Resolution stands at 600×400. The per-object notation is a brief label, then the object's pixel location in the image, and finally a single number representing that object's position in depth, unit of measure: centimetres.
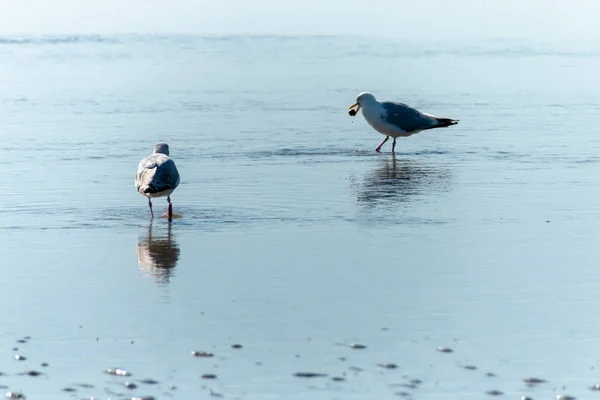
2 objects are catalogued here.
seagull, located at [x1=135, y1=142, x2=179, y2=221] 2548
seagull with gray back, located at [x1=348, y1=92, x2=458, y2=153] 3766
